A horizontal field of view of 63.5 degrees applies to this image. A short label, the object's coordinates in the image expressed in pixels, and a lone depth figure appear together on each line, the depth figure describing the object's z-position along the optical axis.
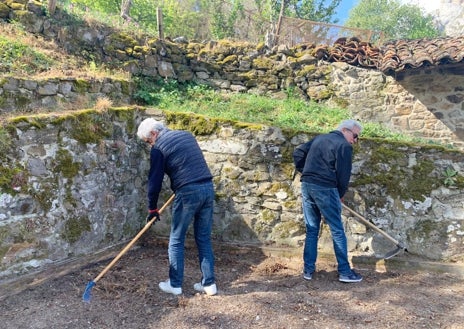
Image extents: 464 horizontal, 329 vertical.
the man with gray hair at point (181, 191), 3.60
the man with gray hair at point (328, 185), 3.96
